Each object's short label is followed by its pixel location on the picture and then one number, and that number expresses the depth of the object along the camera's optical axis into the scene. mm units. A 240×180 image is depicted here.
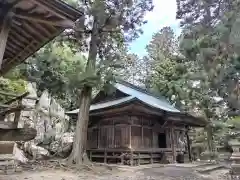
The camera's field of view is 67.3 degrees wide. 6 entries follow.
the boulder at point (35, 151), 12437
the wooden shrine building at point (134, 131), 9949
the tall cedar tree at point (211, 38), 7048
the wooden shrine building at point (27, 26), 2836
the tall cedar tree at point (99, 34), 8791
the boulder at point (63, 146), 13295
